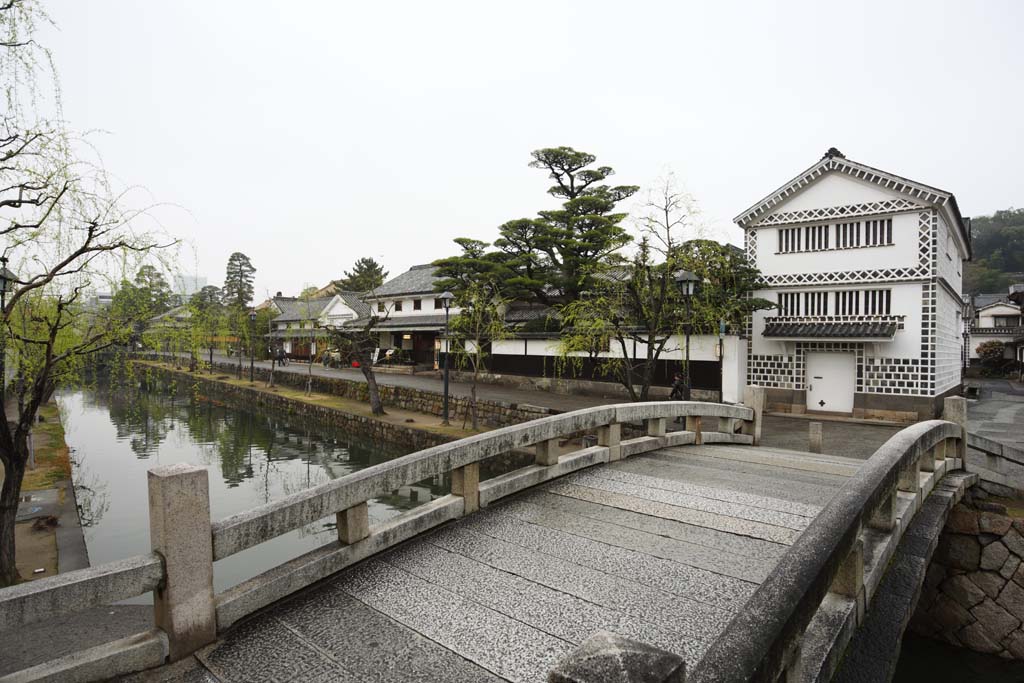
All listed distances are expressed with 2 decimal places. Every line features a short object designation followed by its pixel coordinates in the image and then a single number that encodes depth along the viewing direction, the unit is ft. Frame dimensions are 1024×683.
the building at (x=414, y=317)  108.78
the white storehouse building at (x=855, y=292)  54.75
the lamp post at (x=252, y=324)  128.12
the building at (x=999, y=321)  122.72
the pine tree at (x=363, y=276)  186.12
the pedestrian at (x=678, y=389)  55.84
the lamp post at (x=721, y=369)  59.90
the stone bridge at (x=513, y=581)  8.62
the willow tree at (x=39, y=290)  20.79
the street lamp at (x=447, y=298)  60.90
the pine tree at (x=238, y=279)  230.68
